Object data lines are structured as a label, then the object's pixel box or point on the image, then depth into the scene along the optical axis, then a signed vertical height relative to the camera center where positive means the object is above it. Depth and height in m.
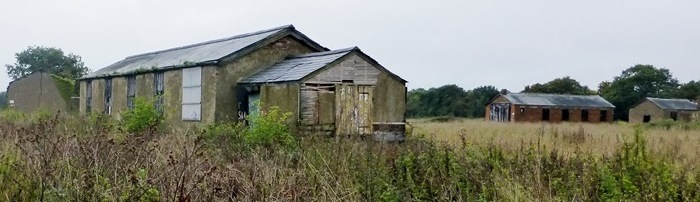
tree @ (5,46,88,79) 82.00 +5.04
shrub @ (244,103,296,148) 12.52 -0.59
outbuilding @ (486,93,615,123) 53.47 -0.10
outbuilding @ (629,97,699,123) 61.56 -0.14
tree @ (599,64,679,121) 75.44 +2.59
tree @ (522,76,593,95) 73.62 +2.20
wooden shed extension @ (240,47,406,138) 17.41 +0.35
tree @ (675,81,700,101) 76.88 +2.01
